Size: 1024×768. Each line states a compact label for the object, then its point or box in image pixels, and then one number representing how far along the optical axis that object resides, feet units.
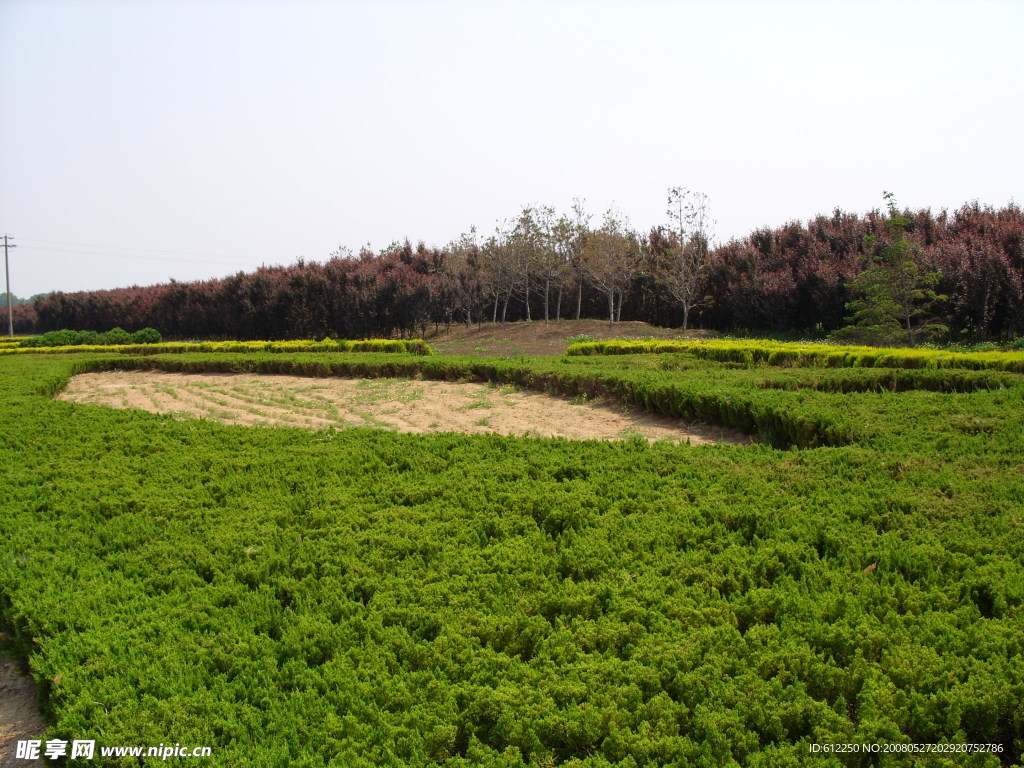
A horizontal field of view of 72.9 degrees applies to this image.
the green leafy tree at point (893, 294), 54.44
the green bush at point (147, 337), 107.34
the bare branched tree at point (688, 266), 82.28
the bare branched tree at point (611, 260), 90.94
